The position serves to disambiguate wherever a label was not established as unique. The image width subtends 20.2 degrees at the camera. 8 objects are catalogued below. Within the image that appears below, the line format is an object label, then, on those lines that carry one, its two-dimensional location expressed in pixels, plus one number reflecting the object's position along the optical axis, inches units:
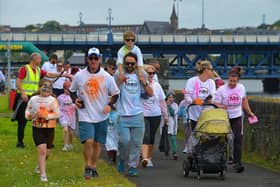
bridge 3174.2
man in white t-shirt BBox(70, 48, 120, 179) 419.2
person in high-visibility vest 546.6
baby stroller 437.4
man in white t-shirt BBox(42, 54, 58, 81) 740.0
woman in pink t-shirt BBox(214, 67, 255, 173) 494.3
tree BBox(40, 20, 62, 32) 7514.8
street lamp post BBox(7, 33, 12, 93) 1834.2
